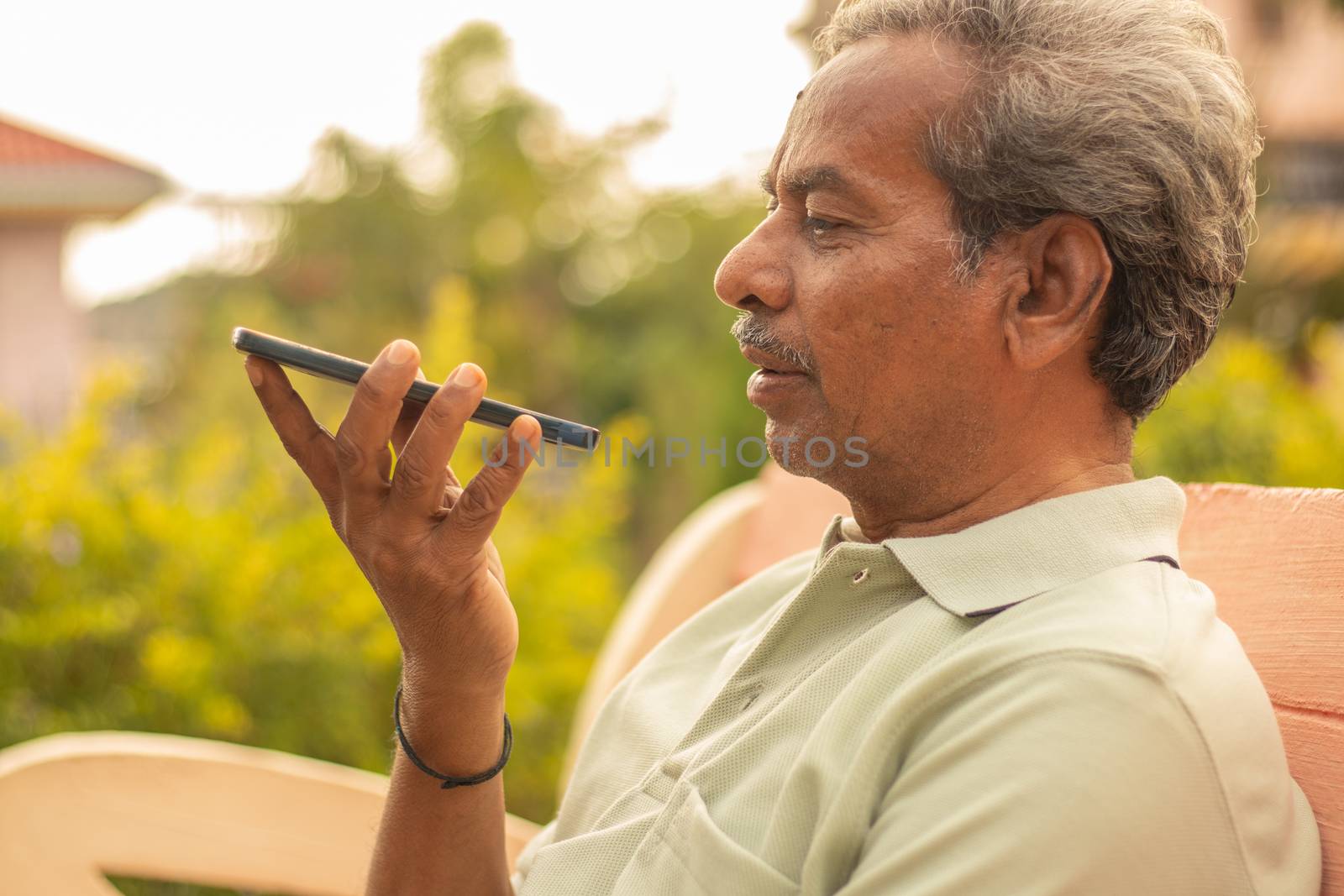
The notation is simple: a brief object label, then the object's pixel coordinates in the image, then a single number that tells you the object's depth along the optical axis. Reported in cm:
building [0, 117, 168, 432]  832
